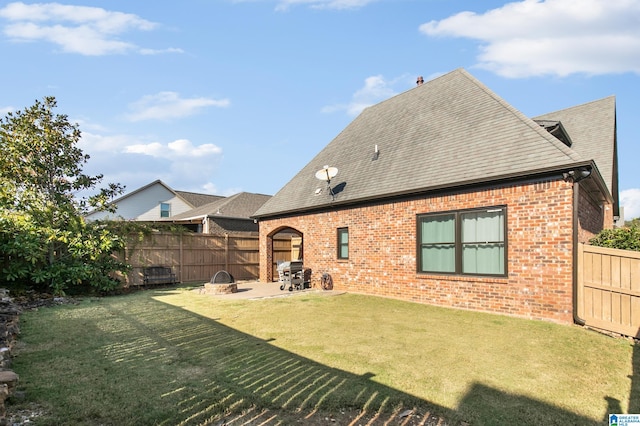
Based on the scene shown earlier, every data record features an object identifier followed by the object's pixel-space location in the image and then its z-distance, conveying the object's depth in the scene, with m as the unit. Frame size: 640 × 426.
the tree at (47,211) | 11.65
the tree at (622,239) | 7.25
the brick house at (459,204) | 7.73
